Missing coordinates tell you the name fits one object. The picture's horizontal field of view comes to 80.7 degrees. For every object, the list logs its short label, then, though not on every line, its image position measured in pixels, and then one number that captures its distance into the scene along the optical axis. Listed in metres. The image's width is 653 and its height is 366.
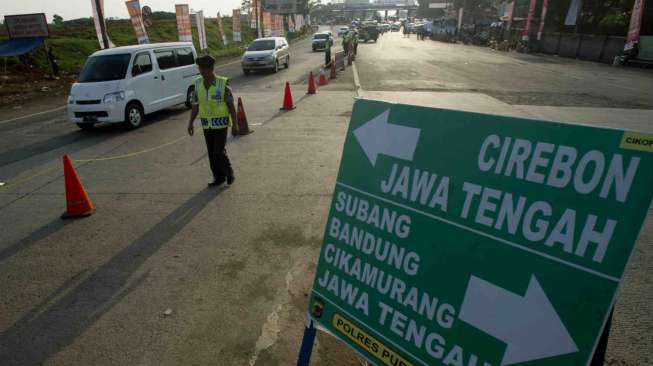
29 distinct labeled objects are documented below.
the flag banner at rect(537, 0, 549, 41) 33.59
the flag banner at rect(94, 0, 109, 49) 20.41
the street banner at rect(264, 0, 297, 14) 83.81
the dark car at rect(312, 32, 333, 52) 36.97
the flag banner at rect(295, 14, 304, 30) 78.19
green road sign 1.41
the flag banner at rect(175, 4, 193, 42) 27.45
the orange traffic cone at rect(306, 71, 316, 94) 14.56
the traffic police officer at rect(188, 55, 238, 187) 5.79
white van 9.84
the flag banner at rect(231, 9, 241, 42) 41.76
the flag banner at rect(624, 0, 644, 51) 22.44
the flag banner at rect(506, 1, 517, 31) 42.03
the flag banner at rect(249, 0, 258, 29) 59.14
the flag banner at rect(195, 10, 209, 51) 31.54
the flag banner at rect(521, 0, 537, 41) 34.12
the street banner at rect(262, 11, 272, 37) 47.25
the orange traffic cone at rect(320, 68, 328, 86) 16.81
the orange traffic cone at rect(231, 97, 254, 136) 9.59
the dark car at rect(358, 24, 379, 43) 47.79
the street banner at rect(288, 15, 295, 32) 73.97
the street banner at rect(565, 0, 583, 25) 32.01
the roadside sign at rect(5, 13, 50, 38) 20.27
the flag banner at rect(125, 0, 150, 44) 23.14
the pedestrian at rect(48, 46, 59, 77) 20.27
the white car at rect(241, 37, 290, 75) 20.83
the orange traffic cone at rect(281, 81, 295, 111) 12.21
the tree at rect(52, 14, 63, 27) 54.17
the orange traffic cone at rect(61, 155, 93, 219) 5.38
